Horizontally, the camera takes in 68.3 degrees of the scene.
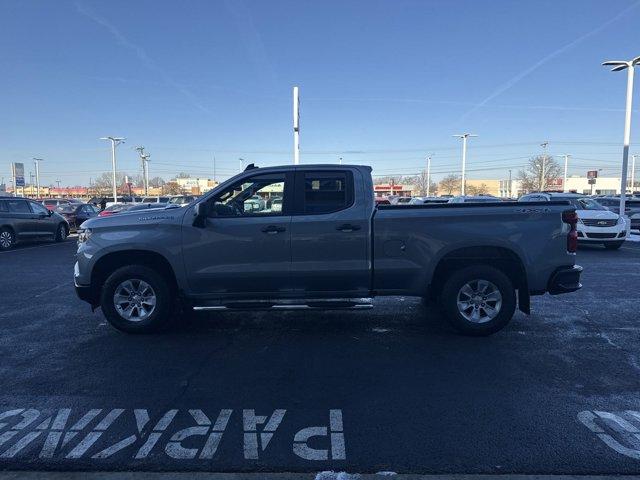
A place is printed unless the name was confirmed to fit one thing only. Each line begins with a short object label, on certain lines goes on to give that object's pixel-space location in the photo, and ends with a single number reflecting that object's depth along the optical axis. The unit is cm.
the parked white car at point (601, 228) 1478
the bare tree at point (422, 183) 11868
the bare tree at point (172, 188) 9514
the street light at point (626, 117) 1995
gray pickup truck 560
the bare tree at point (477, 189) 10456
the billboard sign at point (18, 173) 5124
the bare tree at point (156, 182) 12838
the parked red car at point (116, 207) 2123
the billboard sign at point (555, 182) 9125
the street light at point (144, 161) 6756
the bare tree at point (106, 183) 10476
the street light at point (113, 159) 4639
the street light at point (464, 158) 4909
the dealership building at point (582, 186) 11399
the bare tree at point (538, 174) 8469
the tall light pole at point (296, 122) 2359
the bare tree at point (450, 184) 10725
